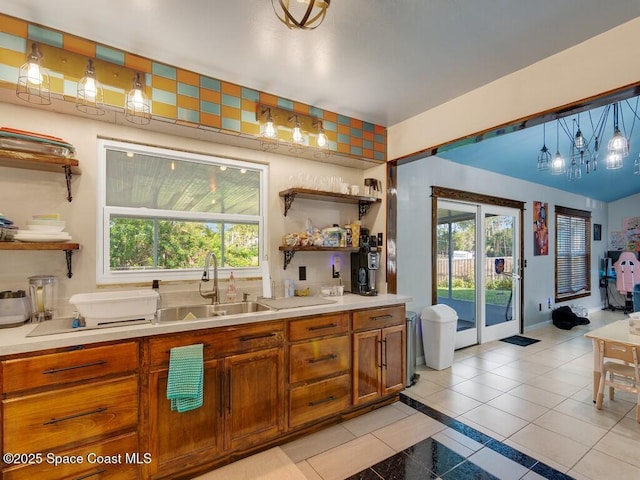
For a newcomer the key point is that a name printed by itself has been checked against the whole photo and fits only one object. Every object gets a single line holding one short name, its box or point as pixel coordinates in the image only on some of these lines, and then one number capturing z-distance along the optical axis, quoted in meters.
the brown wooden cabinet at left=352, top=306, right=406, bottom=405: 2.57
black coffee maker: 3.09
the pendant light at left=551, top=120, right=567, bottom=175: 3.54
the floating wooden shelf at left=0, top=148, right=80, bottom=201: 1.79
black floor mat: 4.61
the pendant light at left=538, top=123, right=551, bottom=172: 3.67
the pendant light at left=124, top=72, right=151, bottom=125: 1.97
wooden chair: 2.52
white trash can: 3.54
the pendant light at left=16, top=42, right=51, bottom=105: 1.70
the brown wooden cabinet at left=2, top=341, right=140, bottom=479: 1.50
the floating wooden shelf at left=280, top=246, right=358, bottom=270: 2.81
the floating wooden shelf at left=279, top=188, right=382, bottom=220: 2.78
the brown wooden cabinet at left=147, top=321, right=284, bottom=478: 1.81
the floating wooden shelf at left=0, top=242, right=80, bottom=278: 1.75
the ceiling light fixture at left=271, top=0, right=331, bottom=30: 1.61
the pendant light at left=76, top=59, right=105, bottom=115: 1.85
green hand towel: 1.76
